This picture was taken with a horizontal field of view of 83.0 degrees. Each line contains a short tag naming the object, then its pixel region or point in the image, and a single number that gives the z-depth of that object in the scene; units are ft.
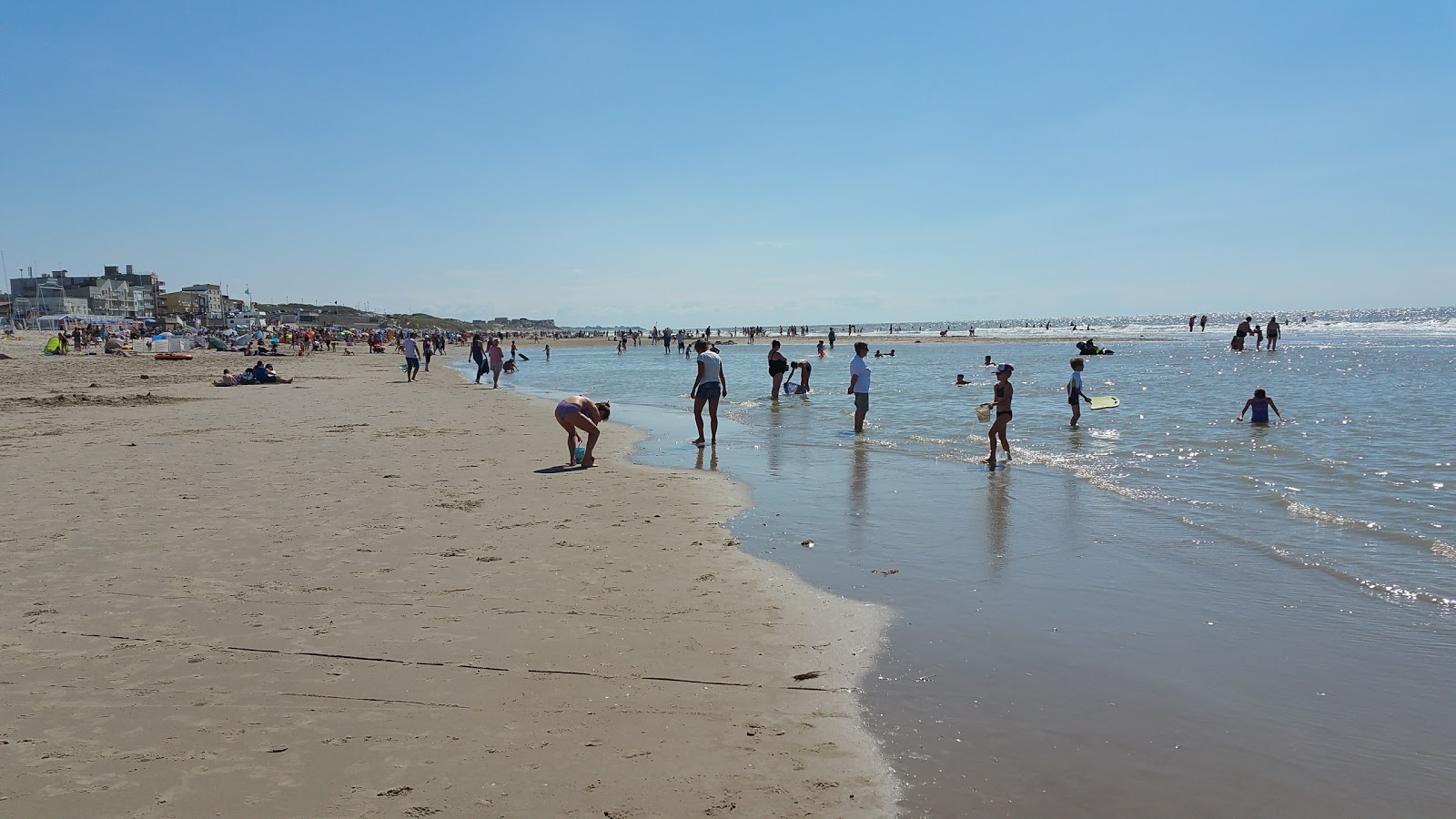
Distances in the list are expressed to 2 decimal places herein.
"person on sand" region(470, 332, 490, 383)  93.50
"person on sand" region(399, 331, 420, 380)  97.35
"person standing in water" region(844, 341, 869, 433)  50.01
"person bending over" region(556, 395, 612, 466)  36.01
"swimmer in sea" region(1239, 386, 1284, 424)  52.16
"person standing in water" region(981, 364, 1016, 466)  38.52
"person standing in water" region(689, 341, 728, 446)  44.21
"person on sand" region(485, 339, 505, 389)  87.35
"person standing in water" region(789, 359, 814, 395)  78.95
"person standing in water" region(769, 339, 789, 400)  72.02
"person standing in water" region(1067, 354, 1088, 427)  51.83
